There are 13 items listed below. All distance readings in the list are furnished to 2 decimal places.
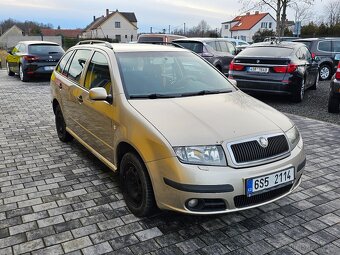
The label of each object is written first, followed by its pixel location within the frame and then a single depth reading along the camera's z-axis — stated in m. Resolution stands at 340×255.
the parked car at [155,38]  15.80
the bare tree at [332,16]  53.31
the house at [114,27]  68.69
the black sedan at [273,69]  8.28
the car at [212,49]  12.10
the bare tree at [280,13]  21.83
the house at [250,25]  67.88
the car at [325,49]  13.45
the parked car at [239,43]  22.58
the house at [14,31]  74.30
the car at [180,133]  2.77
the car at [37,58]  12.94
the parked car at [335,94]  7.17
